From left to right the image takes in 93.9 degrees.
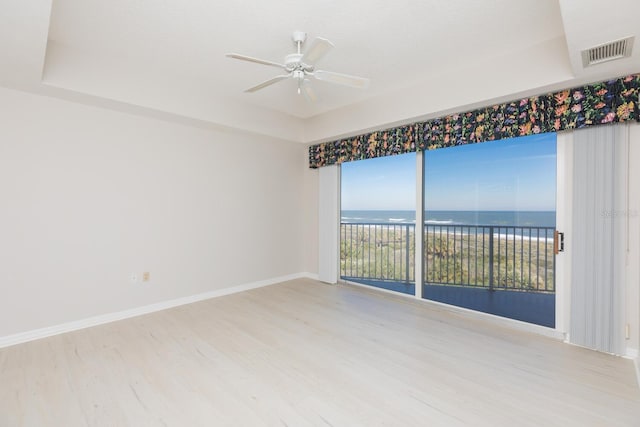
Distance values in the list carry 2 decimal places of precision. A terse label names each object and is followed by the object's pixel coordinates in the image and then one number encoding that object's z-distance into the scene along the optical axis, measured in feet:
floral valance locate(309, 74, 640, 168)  7.94
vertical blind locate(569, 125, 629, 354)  8.09
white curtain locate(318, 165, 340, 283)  15.75
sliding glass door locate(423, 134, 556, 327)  9.91
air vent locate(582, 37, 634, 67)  6.43
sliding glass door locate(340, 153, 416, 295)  13.80
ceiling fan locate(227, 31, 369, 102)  7.38
